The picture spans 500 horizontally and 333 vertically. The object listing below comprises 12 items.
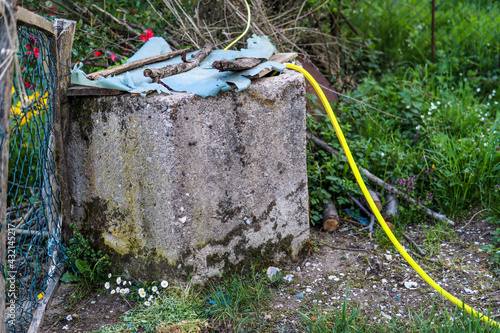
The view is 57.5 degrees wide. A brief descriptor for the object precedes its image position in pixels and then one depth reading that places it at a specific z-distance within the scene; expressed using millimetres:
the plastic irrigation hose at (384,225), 1956
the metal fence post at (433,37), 4297
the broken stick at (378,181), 2930
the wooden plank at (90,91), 2177
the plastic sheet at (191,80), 2143
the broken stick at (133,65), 2326
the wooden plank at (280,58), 2318
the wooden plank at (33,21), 1743
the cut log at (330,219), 2910
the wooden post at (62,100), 2262
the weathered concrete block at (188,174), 2156
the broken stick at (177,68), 2258
